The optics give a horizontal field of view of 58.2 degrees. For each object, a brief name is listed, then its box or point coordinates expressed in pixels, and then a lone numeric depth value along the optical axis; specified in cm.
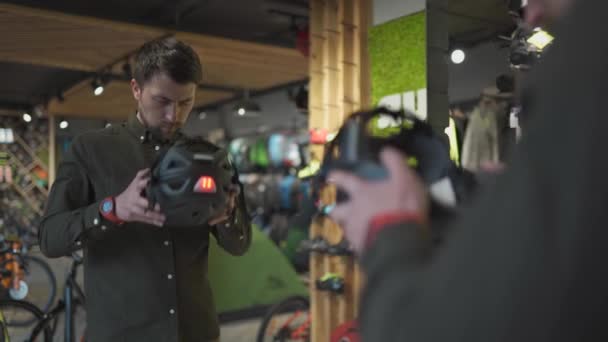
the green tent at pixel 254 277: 540
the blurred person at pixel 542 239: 42
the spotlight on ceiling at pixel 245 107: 722
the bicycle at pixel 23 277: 386
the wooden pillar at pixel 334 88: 364
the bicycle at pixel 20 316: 343
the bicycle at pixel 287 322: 401
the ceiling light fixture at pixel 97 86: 629
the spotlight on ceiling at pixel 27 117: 381
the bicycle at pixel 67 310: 329
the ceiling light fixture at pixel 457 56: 277
